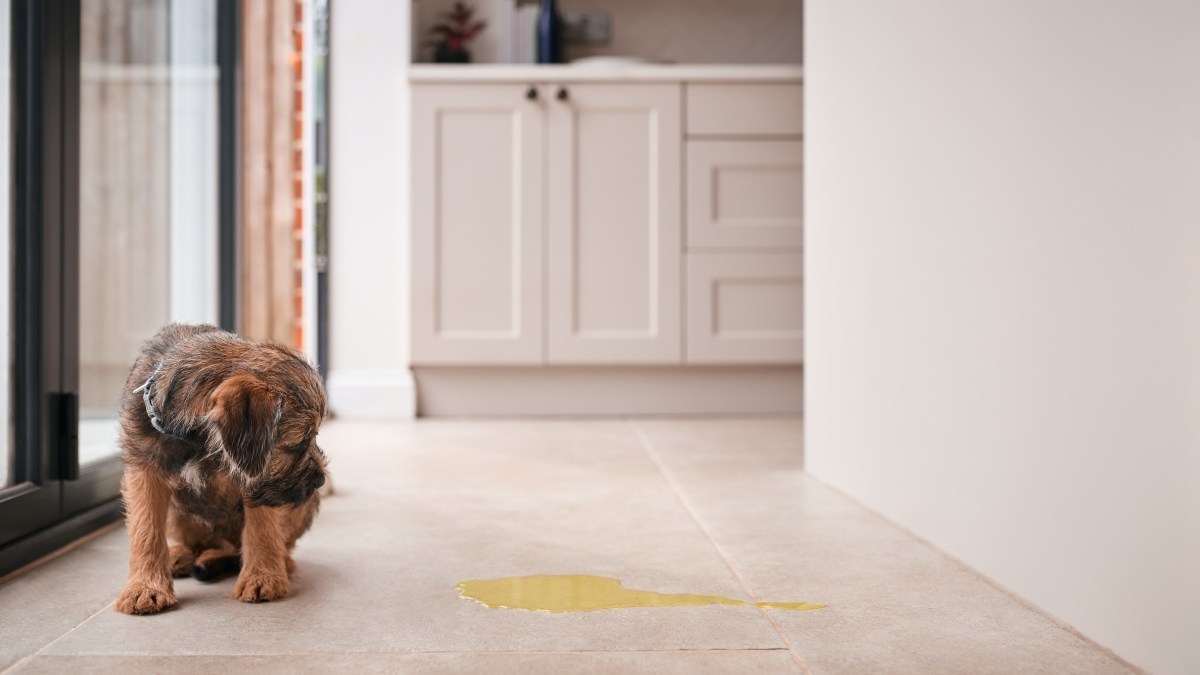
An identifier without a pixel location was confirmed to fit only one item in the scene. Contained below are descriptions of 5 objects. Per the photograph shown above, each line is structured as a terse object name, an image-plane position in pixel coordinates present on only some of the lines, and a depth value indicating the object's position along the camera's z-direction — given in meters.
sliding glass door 1.70
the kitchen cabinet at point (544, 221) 3.61
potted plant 3.88
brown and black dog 1.23
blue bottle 3.84
